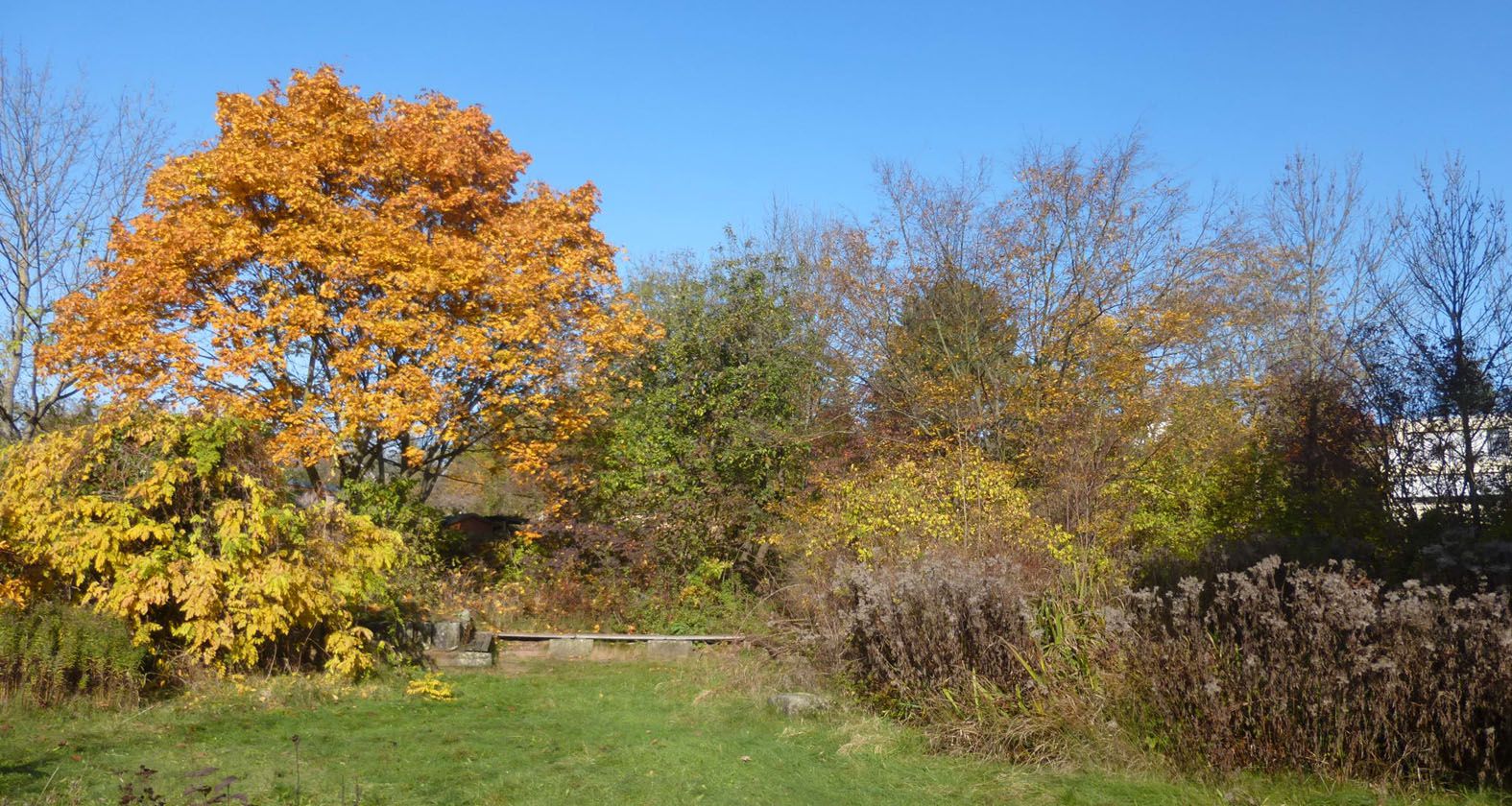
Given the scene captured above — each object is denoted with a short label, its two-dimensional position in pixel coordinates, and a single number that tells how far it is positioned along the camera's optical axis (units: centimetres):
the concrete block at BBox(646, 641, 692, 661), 1046
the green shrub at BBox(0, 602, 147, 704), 681
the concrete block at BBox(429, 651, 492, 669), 978
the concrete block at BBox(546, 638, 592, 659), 1065
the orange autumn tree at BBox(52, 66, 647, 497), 1096
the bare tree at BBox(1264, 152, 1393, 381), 1828
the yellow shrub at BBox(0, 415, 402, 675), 733
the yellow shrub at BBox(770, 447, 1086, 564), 922
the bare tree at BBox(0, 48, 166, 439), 1440
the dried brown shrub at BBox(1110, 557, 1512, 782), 473
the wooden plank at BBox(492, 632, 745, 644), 1063
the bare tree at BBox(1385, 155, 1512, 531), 850
